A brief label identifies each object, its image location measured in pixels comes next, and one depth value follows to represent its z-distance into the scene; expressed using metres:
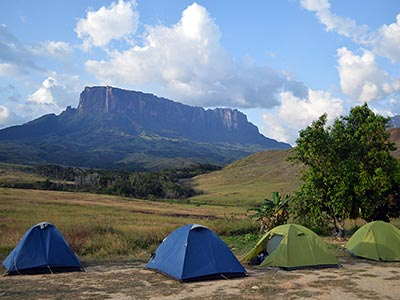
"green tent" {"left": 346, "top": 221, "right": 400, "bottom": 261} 18.52
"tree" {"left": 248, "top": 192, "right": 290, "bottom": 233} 27.05
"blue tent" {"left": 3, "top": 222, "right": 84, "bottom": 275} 15.32
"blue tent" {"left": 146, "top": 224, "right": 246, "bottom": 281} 14.37
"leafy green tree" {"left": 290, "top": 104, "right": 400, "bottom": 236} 24.97
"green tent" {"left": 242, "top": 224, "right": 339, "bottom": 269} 16.42
